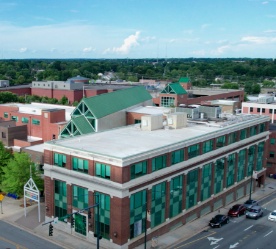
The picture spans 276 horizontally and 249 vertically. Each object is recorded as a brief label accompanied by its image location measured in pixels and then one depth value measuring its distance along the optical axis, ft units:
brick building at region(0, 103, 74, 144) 258.98
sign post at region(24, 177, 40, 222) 174.09
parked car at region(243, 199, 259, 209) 196.16
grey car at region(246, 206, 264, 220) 182.91
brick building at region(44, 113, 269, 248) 144.36
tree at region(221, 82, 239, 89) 617.54
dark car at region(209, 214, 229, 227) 171.73
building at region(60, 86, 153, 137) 199.52
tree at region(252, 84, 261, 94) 641.40
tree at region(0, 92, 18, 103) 432.66
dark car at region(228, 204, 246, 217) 184.99
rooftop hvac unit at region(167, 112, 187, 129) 195.31
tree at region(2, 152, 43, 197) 189.47
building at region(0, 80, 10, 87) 590.43
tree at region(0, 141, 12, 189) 208.91
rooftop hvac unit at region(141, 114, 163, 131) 189.57
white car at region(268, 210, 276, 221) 181.44
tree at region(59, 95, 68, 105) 449.48
